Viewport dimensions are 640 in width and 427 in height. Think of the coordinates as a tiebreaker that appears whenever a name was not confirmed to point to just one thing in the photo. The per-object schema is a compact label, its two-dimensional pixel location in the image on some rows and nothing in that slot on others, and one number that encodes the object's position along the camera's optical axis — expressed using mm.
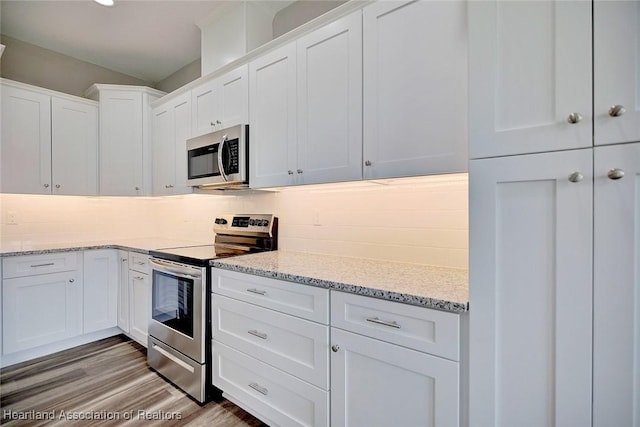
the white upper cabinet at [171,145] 2705
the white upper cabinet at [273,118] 1888
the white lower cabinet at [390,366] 1071
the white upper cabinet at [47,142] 2594
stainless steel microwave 2145
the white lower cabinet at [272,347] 1419
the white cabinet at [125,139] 3078
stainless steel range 1912
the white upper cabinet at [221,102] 2174
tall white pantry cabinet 768
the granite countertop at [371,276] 1127
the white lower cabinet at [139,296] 2508
